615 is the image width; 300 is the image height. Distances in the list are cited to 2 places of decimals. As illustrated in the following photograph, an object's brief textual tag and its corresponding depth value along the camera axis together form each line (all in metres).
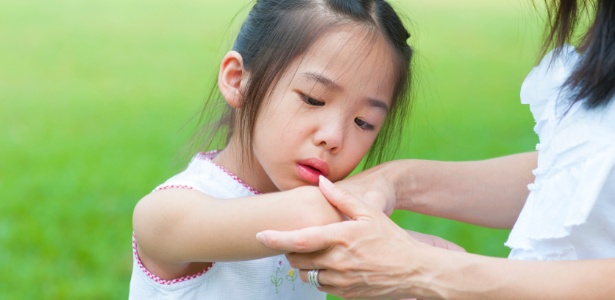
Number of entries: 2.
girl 2.31
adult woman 2.19
